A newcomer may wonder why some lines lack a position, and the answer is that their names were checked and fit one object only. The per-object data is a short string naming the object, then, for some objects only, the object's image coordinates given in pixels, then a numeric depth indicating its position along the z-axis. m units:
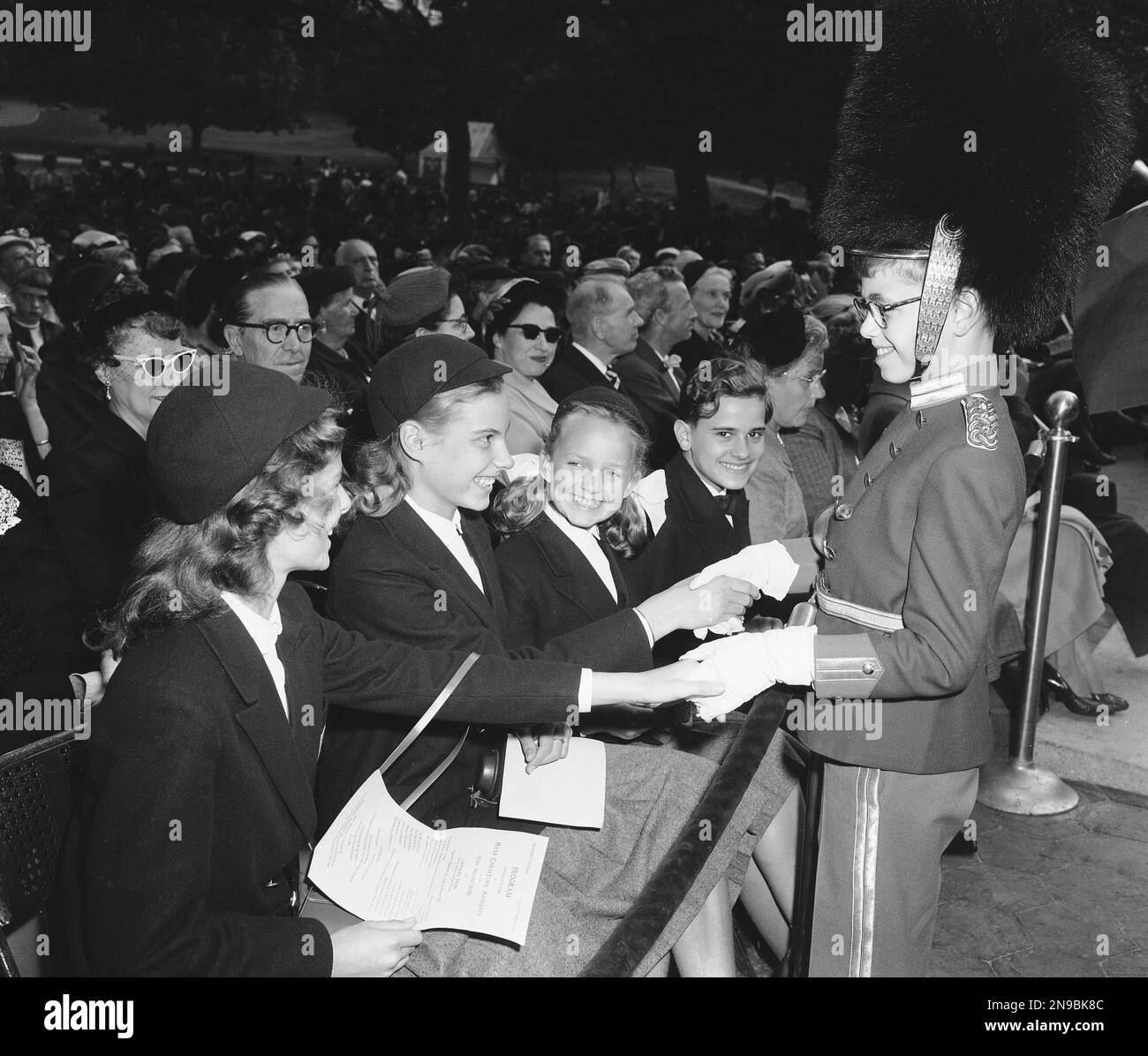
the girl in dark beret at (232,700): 2.06
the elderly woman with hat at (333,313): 6.70
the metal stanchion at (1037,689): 4.98
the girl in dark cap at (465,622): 2.88
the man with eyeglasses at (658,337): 7.07
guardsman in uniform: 2.42
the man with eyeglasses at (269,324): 5.34
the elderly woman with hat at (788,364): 5.21
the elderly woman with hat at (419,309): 6.09
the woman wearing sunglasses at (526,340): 5.89
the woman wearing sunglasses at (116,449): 3.77
